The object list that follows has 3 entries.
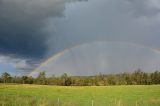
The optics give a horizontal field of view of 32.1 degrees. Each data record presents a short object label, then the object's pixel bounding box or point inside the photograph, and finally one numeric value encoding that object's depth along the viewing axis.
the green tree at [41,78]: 161.60
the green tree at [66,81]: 156.06
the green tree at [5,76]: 189.88
